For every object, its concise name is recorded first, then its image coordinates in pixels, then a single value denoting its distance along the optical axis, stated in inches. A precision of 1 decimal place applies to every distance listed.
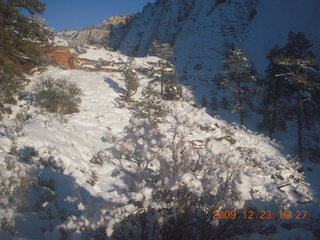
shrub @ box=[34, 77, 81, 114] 441.5
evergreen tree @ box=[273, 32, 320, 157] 574.6
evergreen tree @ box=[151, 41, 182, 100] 781.1
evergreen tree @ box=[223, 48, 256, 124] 742.5
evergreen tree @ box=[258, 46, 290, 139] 689.6
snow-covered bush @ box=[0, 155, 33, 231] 130.1
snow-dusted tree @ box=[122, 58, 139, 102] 707.4
